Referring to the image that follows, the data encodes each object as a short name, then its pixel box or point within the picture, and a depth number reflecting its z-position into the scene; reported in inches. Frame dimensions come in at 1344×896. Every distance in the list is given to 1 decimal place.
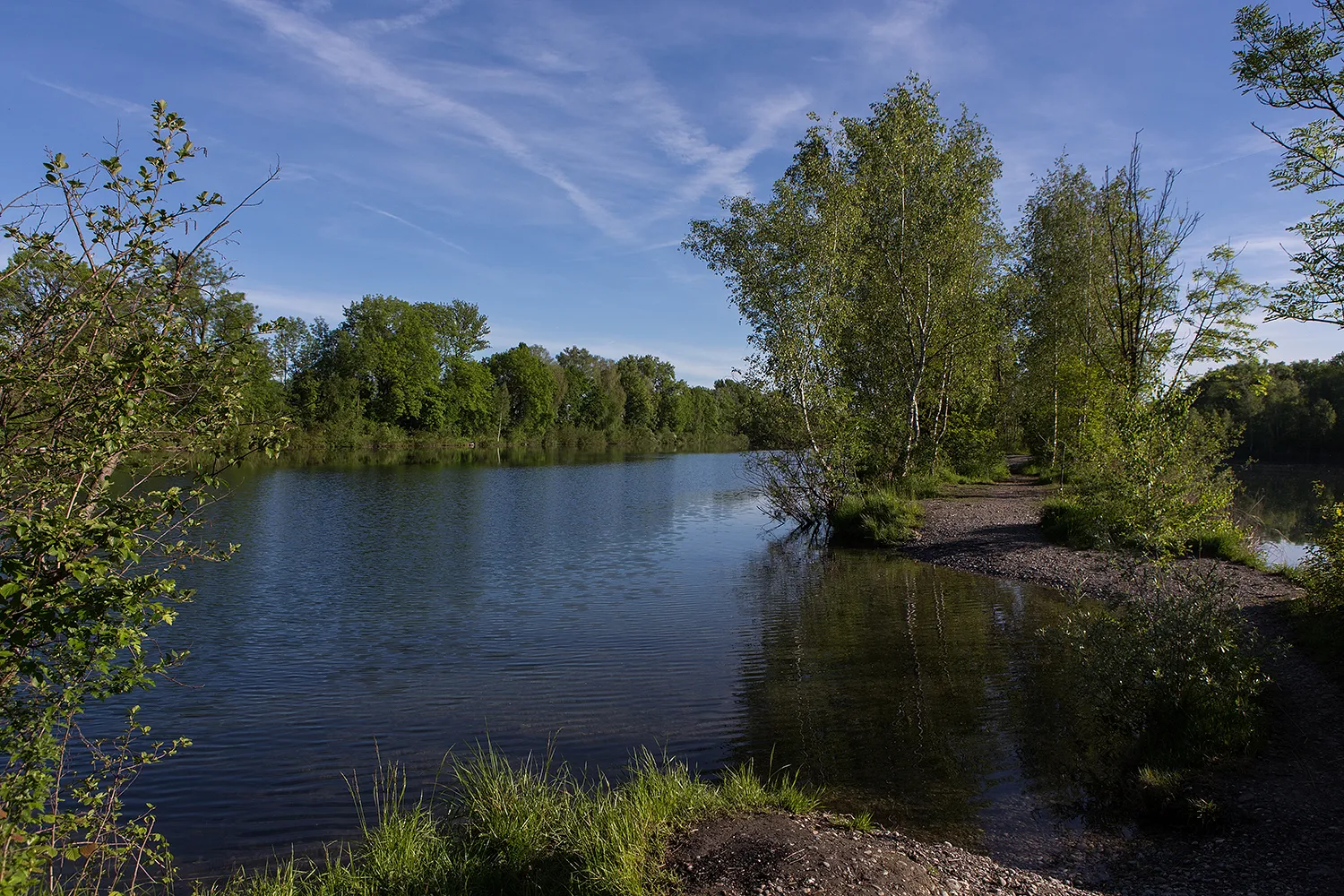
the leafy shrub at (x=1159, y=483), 453.4
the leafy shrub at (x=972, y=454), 1544.0
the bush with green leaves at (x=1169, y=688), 328.5
